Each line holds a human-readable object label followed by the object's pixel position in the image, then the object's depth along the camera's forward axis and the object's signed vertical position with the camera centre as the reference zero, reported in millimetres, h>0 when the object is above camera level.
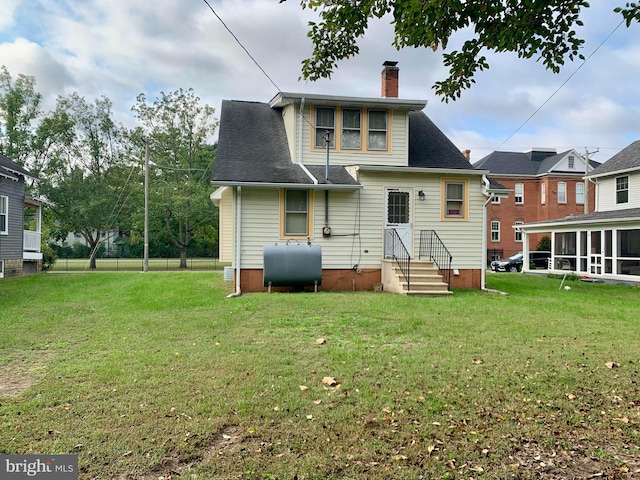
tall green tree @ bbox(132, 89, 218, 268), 31344 +7401
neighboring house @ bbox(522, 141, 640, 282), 17984 +972
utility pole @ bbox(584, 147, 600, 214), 28078 +5969
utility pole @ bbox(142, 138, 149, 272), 24019 +756
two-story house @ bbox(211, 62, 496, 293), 12445 +1507
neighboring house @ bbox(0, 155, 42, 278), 16859 +641
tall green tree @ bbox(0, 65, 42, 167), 29016 +9001
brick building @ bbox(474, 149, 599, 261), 36219 +4570
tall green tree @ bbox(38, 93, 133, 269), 29938 +5683
